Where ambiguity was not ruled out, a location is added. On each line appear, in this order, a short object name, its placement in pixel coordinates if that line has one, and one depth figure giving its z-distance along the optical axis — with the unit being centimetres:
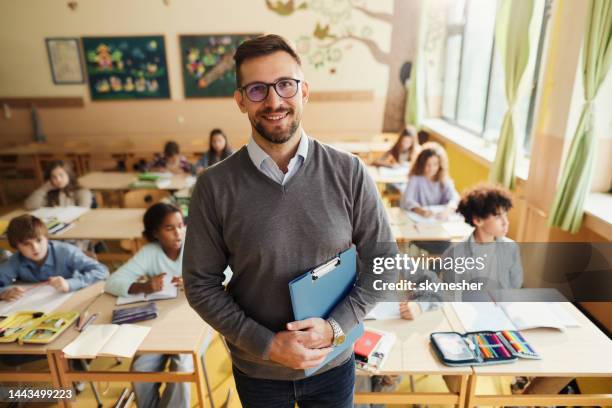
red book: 171
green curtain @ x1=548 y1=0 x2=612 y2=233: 254
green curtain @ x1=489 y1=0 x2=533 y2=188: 351
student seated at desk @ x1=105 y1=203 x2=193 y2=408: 216
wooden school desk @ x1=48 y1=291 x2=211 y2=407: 183
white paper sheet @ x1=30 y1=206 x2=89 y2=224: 346
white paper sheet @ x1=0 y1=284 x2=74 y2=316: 215
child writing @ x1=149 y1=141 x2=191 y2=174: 503
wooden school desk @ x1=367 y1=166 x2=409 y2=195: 447
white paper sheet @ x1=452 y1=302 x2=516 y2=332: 192
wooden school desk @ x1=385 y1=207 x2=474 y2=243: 304
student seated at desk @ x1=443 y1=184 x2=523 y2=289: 230
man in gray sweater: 106
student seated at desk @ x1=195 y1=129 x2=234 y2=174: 484
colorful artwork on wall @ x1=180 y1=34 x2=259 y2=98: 653
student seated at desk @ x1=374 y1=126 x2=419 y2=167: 510
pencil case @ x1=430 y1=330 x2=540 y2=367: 168
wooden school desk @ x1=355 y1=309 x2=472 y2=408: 167
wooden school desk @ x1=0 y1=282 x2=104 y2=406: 184
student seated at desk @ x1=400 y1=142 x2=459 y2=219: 371
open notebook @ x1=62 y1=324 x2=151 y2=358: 180
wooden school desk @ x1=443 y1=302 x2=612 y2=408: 165
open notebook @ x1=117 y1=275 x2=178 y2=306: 218
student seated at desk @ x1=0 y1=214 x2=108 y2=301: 234
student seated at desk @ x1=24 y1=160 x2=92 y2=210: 381
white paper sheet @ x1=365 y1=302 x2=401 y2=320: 200
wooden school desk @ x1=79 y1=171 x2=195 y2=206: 435
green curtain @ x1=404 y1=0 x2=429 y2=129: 639
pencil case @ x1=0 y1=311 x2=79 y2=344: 188
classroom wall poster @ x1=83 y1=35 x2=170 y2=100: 652
